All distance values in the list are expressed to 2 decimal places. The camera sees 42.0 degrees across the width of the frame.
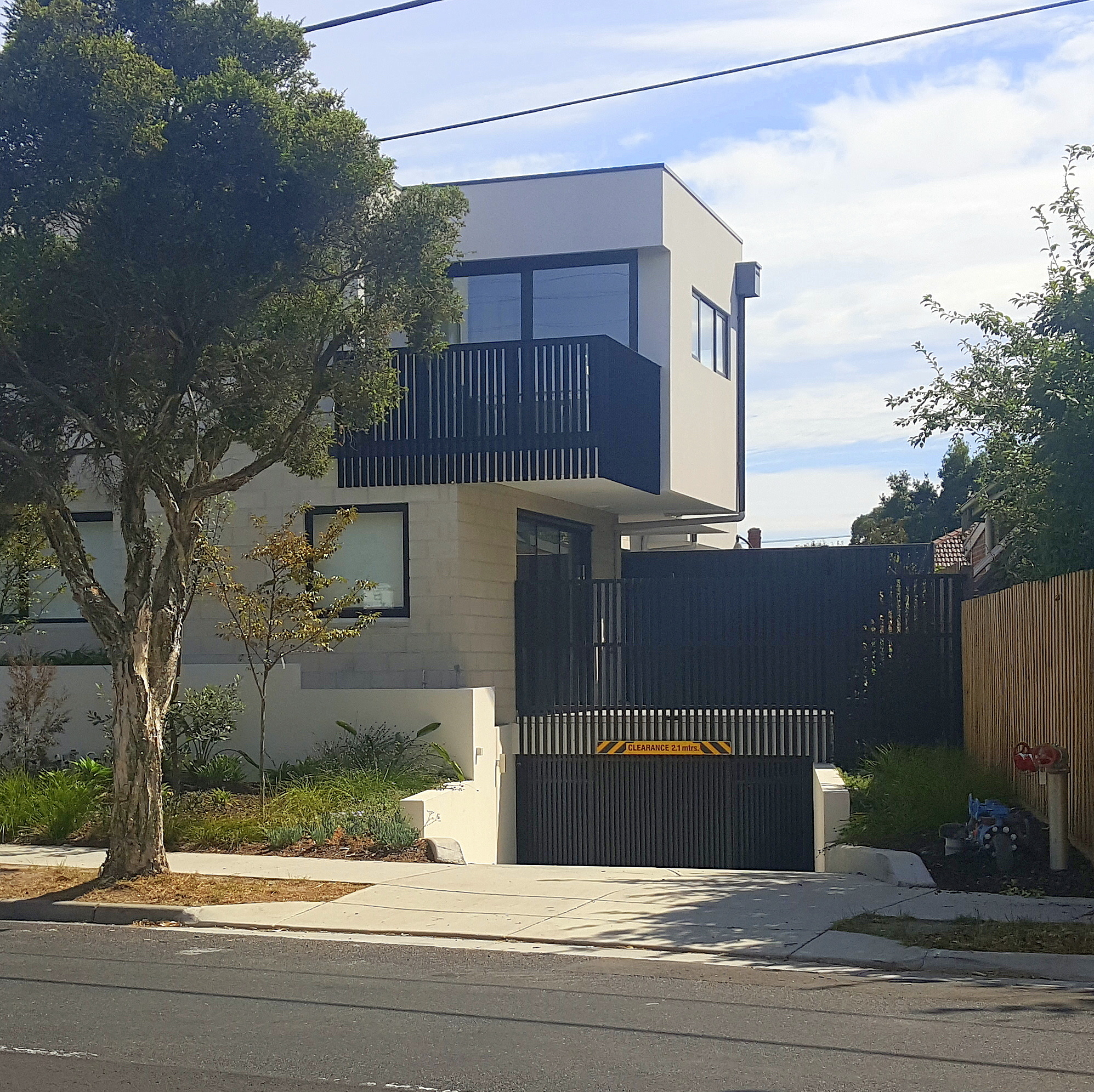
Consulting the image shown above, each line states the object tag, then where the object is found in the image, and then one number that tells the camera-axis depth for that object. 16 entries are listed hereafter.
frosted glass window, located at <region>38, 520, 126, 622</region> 20.64
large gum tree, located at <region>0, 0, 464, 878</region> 12.02
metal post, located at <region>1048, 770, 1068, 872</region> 11.62
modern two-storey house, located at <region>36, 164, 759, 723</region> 18.69
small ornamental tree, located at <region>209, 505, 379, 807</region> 16.42
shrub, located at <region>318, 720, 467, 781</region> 17.41
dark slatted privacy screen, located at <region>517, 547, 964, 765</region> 18.34
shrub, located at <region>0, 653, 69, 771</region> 17.86
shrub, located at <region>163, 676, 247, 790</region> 17.22
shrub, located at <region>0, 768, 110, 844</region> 15.29
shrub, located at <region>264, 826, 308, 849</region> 14.61
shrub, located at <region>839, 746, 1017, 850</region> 13.52
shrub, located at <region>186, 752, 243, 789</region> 17.16
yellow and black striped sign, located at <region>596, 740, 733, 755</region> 18.89
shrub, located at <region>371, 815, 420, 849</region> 14.64
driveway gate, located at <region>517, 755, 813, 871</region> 18.62
